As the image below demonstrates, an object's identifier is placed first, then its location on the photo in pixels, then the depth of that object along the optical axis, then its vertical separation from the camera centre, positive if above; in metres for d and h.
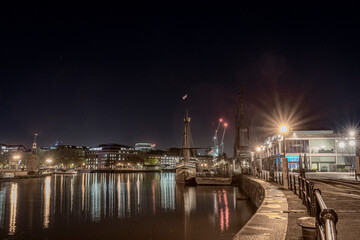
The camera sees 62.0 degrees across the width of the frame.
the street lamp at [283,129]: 23.46 +1.56
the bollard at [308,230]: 7.34 -1.99
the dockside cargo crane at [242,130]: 120.62 +9.90
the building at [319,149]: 73.12 -0.22
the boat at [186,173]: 72.06 -5.54
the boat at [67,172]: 155.30 -10.28
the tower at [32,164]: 107.69 -4.17
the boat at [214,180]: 65.16 -6.58
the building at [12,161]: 118.97 -3.56
